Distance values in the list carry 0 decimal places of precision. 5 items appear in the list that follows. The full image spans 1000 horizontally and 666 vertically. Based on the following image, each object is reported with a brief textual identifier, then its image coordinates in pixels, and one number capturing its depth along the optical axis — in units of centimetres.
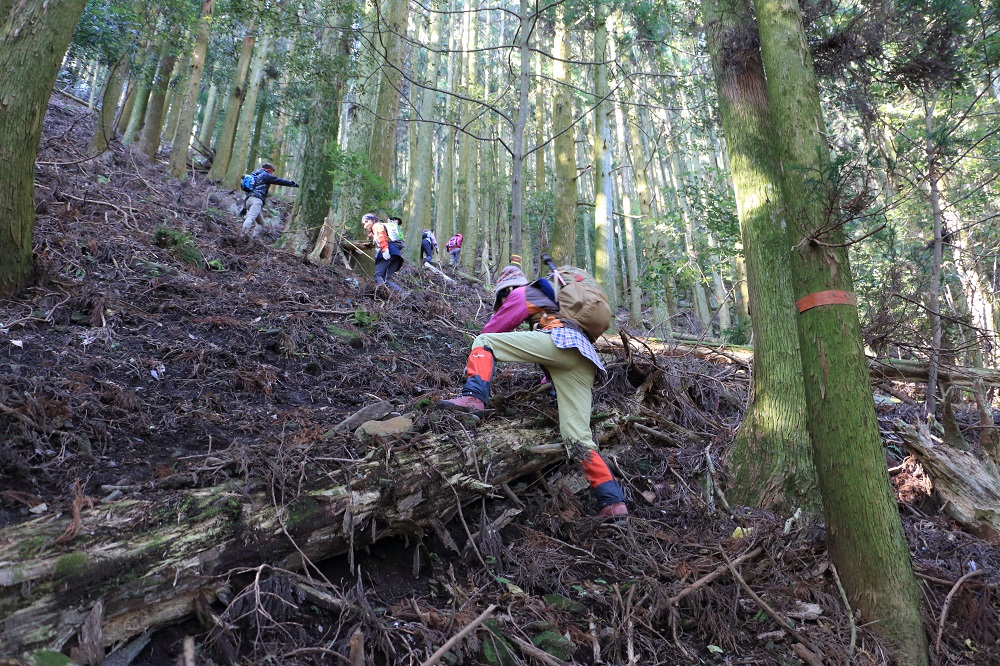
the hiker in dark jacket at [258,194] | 995
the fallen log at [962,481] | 423
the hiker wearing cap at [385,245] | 830
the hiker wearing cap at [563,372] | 393
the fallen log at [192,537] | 213
